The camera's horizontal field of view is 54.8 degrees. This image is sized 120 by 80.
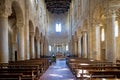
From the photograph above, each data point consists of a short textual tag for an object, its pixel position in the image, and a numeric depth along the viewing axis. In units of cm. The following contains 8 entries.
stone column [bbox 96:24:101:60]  1208
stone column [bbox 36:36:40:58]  2123
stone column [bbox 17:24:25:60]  1187
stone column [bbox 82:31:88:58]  1540
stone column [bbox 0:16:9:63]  831
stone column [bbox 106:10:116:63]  887
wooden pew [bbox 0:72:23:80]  438
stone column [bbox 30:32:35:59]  1649
